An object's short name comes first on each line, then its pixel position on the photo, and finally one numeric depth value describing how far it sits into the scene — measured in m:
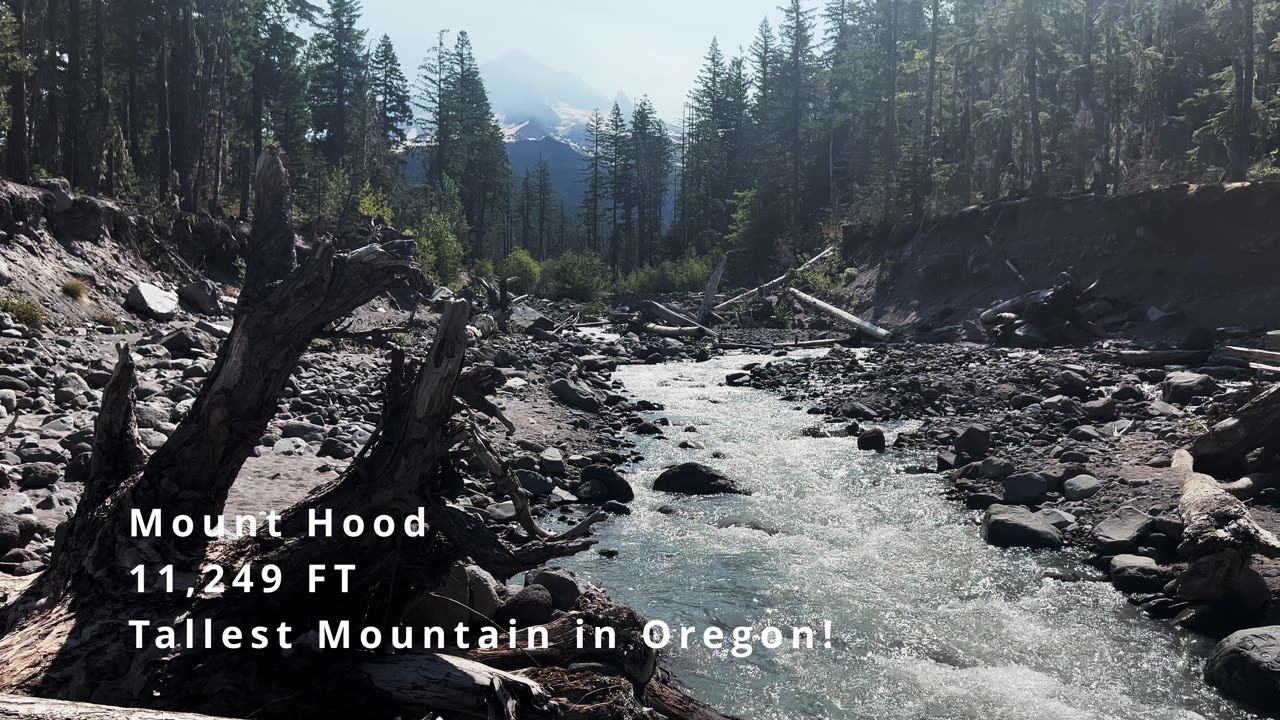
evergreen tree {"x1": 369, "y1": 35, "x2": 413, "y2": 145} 62.41
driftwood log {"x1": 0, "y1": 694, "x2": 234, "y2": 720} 3.07
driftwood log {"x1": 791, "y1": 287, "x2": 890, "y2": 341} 28.83
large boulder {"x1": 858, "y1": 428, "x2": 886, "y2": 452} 14.45
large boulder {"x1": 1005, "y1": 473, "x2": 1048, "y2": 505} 10.90
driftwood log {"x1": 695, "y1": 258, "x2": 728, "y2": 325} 34.50
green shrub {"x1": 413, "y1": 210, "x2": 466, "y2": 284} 36.94
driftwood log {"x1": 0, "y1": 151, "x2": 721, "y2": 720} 4.25
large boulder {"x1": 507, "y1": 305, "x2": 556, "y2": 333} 28.53
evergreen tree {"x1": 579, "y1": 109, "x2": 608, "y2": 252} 78.19
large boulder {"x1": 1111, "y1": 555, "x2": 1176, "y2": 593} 8.25
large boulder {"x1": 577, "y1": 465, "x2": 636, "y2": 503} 11.60
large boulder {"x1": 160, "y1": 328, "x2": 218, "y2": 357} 14.71
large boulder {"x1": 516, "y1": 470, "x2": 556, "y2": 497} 11.41
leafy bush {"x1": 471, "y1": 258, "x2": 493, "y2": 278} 48.12
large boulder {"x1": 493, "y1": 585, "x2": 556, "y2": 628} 6.57
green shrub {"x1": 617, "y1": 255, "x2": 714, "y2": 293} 54.72
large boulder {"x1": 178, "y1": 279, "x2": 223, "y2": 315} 20.09
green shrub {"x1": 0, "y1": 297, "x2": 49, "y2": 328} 14.09
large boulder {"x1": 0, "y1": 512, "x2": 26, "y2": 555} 6.58
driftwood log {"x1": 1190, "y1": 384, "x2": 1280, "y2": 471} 9.86
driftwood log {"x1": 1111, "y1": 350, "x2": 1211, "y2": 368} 18.33
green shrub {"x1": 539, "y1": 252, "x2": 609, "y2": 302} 47.62
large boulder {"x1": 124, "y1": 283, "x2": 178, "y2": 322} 18.16
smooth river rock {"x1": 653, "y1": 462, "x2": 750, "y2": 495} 12.16
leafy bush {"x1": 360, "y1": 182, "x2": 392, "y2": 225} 36.04
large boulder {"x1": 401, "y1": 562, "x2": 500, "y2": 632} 5.52
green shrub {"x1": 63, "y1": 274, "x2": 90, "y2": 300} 16.62
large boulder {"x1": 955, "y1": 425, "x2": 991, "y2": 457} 13.12
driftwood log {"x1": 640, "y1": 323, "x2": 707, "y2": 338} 32.12
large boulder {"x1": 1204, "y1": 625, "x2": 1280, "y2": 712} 6.22
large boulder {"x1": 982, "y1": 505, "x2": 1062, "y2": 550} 9.66
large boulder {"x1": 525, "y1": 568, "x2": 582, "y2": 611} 7.23
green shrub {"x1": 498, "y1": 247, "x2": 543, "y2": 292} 52.44
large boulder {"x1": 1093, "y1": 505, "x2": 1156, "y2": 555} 9.10
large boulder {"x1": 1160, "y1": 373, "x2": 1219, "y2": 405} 14.79
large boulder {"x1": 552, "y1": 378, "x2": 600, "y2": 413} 17.45
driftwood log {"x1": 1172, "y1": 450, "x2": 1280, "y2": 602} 7.53
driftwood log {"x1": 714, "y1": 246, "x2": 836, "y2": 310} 38.41
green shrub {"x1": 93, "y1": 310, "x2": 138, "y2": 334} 16.12
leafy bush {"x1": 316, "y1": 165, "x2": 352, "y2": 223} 35.03
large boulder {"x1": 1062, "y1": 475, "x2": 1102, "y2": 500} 10.62
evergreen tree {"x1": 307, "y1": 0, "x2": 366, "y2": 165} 56.03
